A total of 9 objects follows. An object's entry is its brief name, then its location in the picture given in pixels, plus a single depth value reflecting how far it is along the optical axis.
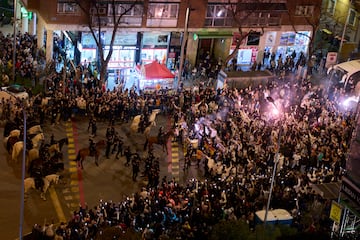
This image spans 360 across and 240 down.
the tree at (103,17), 50.91
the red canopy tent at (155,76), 51.62
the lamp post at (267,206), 32.91
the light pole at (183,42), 51.81
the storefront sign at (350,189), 31.92
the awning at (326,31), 66.75
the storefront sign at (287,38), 61.70
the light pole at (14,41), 47.09
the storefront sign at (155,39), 56.88
